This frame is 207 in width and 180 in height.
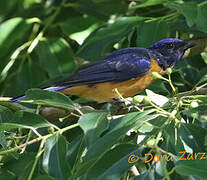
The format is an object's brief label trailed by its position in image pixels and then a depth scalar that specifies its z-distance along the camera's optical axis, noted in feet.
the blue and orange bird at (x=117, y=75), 28.35
